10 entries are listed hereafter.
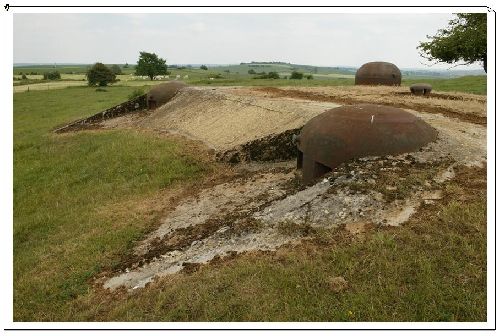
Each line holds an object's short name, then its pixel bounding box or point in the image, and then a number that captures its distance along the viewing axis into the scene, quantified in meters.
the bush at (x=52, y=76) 84.69
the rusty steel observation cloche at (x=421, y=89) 21.03
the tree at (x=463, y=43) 21.62
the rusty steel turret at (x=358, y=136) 9.73
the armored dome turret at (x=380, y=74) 29.56
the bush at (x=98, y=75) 63.09
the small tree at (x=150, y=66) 76.88
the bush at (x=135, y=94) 39.04
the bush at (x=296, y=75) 60.09
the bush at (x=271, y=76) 61.18
